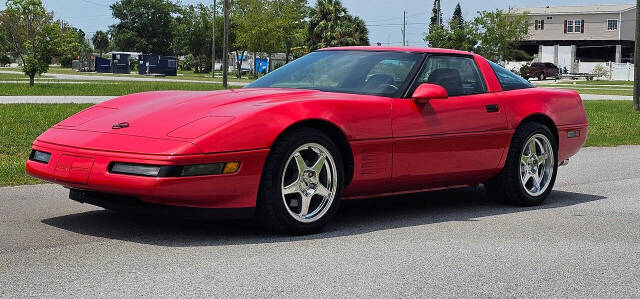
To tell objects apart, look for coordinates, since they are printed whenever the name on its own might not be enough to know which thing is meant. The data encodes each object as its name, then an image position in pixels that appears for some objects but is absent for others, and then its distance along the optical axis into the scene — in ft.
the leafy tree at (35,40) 94.73
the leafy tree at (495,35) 186.29
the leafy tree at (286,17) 214.75
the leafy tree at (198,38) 277.85
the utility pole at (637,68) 79.30
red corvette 17.79
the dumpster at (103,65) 215.72
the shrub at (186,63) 293.84
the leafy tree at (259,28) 211.61
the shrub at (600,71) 242.78
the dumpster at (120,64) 207.53
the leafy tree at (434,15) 411.85
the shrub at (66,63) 274.87
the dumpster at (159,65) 195.31
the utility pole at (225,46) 116.19
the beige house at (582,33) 274.36
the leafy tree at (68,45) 97.35
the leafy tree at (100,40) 336.08
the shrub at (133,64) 268.07
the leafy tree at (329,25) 268.00
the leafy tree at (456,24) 166.91
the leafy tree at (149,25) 354.54
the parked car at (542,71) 230.07
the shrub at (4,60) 269.03
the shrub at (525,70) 208.44
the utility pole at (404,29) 302.53
